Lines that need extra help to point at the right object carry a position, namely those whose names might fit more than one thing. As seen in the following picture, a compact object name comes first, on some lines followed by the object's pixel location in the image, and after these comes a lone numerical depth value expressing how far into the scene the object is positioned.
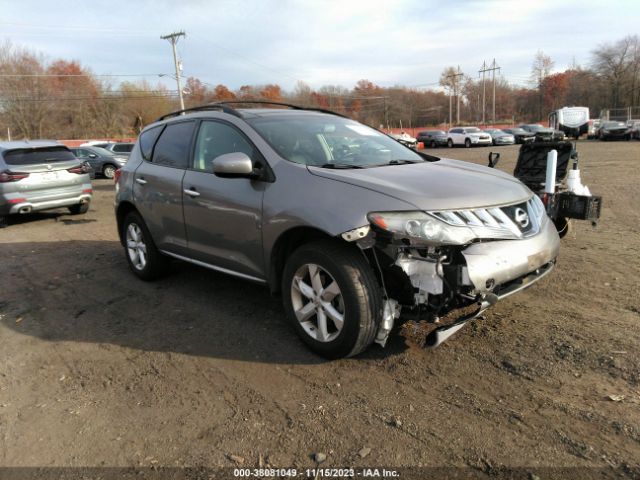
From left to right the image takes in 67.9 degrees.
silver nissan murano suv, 2.92
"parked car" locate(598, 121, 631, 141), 32.56
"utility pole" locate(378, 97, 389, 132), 71.34
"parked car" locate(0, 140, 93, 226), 9.08
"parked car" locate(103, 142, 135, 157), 21.91
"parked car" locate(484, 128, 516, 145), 35.21
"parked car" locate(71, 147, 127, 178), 20.14
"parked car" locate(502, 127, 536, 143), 35.38
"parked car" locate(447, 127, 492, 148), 34.81
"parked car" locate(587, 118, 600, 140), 37.58
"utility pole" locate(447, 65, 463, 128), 75.33
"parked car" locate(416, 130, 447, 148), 36.69
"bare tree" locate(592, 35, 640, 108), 65.19
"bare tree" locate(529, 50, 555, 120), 84.10
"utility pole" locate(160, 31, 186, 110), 42.78
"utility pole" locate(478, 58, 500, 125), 73.43
